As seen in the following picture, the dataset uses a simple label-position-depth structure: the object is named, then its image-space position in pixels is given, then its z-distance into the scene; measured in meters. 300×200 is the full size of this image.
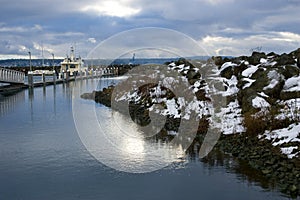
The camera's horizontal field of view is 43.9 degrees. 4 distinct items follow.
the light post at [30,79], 49.03
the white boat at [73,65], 80.57
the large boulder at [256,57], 24.14
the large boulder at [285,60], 20.46
